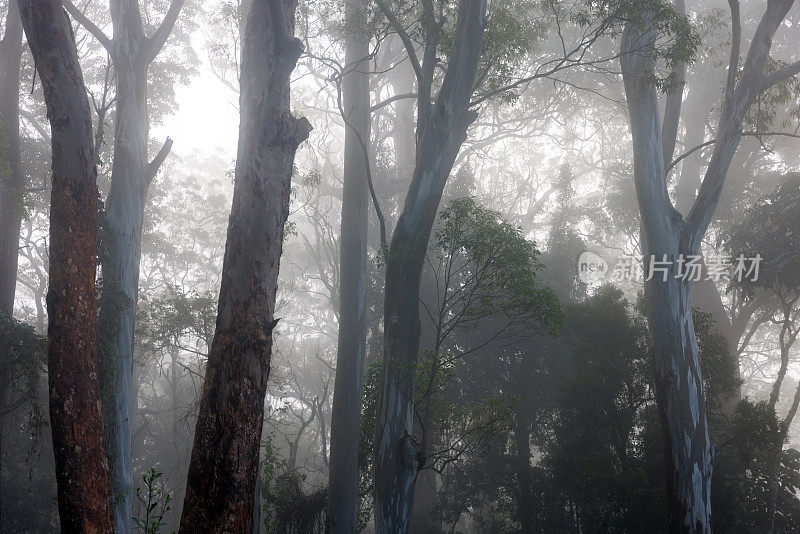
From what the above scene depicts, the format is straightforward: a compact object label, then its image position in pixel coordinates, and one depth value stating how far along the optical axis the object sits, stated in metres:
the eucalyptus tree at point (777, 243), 11.64
